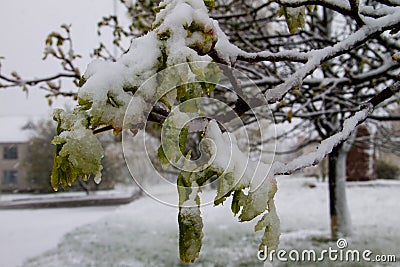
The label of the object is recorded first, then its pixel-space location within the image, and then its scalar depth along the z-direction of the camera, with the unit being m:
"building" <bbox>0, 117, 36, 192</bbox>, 17.42
